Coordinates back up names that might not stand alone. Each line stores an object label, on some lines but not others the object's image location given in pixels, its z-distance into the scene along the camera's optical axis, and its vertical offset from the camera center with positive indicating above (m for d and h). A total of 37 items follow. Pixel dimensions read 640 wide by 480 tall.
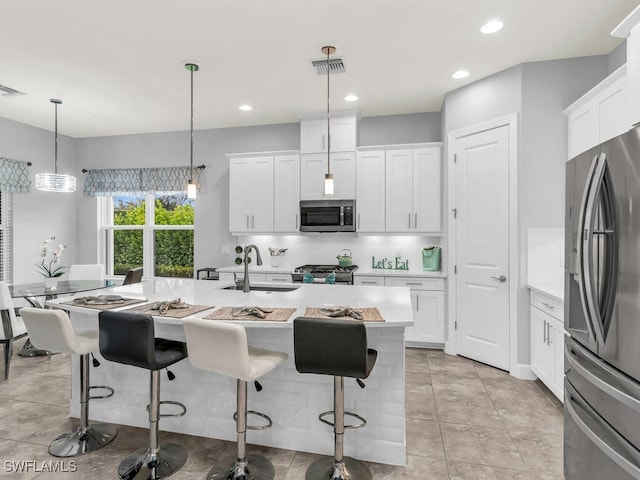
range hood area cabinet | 4.81 +0.85
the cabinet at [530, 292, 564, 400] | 2.85 -0.83
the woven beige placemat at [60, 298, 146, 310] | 2.32 -0.41
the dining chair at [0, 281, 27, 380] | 3.48 -0.78
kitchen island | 2.19 -0.96
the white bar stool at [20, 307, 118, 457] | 2.15 -0.64
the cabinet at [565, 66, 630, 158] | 2.51 +0.95
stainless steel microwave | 4.80 +0.32
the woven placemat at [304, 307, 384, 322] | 1.96 -0.41
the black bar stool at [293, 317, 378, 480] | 1.75 -0.51
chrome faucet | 2.80 -0.27
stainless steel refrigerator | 1.34 -0.28
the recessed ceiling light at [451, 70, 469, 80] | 3.72 +1.67
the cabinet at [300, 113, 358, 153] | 4.81 +1.39
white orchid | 4.05 -0.15
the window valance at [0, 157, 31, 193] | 4.97 +0.87
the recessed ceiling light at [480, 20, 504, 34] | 2.84 +1.65
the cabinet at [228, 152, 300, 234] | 5.02 +0.65
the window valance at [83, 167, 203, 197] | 5.76 +0.93
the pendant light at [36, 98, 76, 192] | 4.14 +0.64
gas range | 4.42 -0.39
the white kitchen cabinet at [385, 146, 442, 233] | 4.55 +0.62
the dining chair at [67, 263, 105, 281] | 4.98 -0.44
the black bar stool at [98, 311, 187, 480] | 1.96 -0.64
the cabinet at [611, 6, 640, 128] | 1.97 +0.96
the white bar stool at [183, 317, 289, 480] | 1.80 -0.63
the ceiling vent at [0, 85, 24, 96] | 4.03 +1.63
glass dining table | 3.73 -0.53
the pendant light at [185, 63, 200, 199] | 3.38 +0.48
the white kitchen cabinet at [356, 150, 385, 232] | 4.73 +0.64
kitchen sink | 3.11 -0.41
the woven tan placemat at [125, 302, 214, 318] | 2.14 -0.42
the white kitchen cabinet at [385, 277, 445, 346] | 4.32 -0.80
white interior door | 3.65 -0.05
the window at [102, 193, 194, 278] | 5.96 +0.09
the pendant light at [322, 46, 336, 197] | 3.12 +0.51
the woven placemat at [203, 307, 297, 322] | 2.01 -0.42
